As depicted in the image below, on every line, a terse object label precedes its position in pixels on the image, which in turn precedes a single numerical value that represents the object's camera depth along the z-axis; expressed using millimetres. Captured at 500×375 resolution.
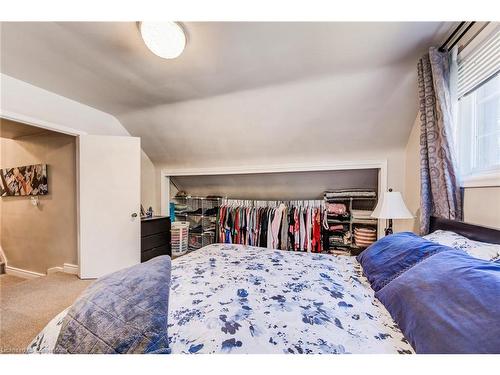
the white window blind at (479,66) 1156
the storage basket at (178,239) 3359
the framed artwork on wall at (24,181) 2803
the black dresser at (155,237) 2912
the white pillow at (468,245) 932
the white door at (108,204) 2498
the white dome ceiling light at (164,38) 1326
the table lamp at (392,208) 1780
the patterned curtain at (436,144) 1373
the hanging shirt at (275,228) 2916
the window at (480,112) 1187
